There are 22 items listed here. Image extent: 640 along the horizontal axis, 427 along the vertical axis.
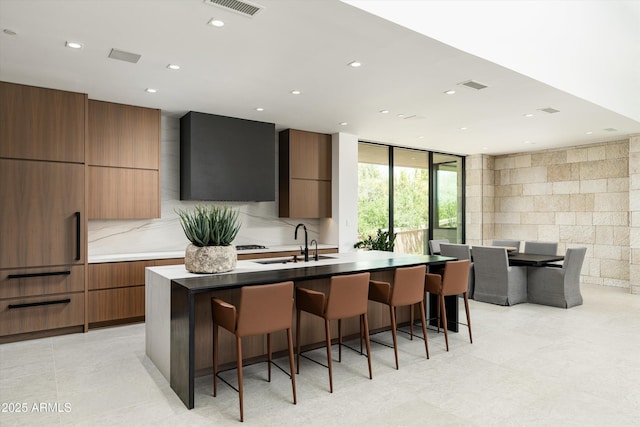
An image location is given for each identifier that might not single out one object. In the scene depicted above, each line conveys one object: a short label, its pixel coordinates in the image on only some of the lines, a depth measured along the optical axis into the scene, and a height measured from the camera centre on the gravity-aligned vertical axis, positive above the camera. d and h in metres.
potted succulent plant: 3.45 -0.22
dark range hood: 5.60 +0.87
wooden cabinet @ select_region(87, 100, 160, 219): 5.04 +0.75
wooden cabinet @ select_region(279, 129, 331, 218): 6.73 +0.74
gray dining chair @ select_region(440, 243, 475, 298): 6.43 -0.56
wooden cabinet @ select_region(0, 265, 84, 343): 4.33 -0.86
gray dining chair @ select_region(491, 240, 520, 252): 7.75 -0.50
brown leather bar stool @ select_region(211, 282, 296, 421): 2.82 -0.67
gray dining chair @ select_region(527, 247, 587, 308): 6.05 -1.00
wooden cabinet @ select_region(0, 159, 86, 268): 4.32 +0.08
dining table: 6.16 -0.65
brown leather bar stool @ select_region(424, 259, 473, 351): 4.26 -0.67
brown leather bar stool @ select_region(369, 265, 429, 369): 3.74 -0.67
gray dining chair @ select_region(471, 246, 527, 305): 6.15 -0.94
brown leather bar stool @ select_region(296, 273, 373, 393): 3.26 -0.67
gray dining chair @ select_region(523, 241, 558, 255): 7.22 -0.56
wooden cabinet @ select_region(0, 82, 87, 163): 4.31 +1.06
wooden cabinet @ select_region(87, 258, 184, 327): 4.84 -0.86
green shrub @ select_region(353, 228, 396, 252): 7.51 -0.46
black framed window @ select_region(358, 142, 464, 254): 8.19 +0.50
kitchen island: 2.94 -0.67
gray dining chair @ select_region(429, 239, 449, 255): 7.55 -0.54
